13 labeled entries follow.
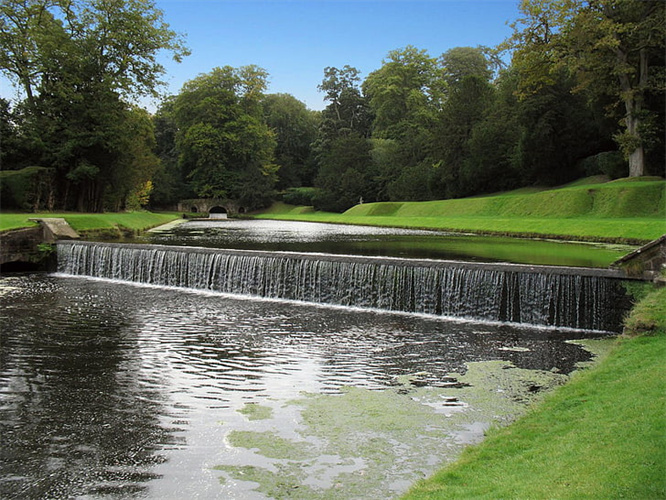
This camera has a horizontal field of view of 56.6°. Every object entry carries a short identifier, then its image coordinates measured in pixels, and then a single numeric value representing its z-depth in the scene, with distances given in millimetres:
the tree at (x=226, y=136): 76000
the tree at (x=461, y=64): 92375
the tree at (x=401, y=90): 76438
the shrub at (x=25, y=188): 31816
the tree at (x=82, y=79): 35062
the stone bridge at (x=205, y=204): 78875
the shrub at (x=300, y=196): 79125
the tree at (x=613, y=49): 33094
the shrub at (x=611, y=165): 39500
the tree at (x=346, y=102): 97812
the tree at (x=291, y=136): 90375
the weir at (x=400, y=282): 13156
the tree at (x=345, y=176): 68000
